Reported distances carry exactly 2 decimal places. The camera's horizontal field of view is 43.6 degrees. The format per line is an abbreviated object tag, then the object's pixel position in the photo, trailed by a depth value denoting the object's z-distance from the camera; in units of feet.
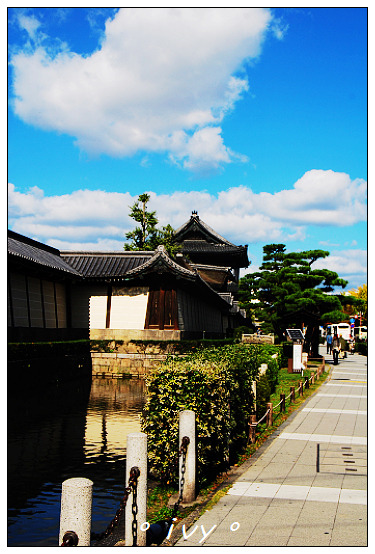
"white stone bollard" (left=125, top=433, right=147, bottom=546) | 15.67
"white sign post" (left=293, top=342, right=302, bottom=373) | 73.15
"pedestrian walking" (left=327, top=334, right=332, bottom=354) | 155.11
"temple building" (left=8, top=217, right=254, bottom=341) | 79.66
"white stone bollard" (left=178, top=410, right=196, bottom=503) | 20.47
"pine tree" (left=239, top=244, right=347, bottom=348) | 111.04
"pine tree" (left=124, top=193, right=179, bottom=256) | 136.77
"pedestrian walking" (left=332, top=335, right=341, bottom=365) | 110.93
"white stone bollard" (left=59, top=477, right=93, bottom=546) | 12.60
